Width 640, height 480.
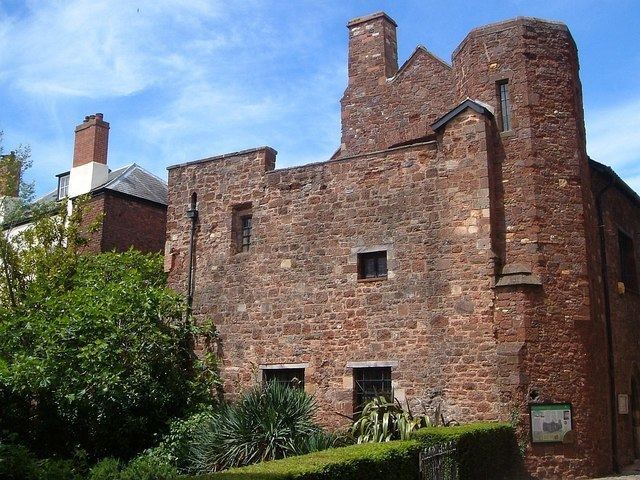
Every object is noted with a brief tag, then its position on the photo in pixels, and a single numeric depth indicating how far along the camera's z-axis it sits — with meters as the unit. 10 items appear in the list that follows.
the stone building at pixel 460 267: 12.80
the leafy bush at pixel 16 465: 9.09
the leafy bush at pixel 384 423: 11.32
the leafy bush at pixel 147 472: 9.42
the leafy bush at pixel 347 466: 7.03
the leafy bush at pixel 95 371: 14.27
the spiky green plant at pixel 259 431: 11.84
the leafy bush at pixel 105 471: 9.88
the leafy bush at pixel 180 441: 13.71
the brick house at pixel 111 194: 22.12
